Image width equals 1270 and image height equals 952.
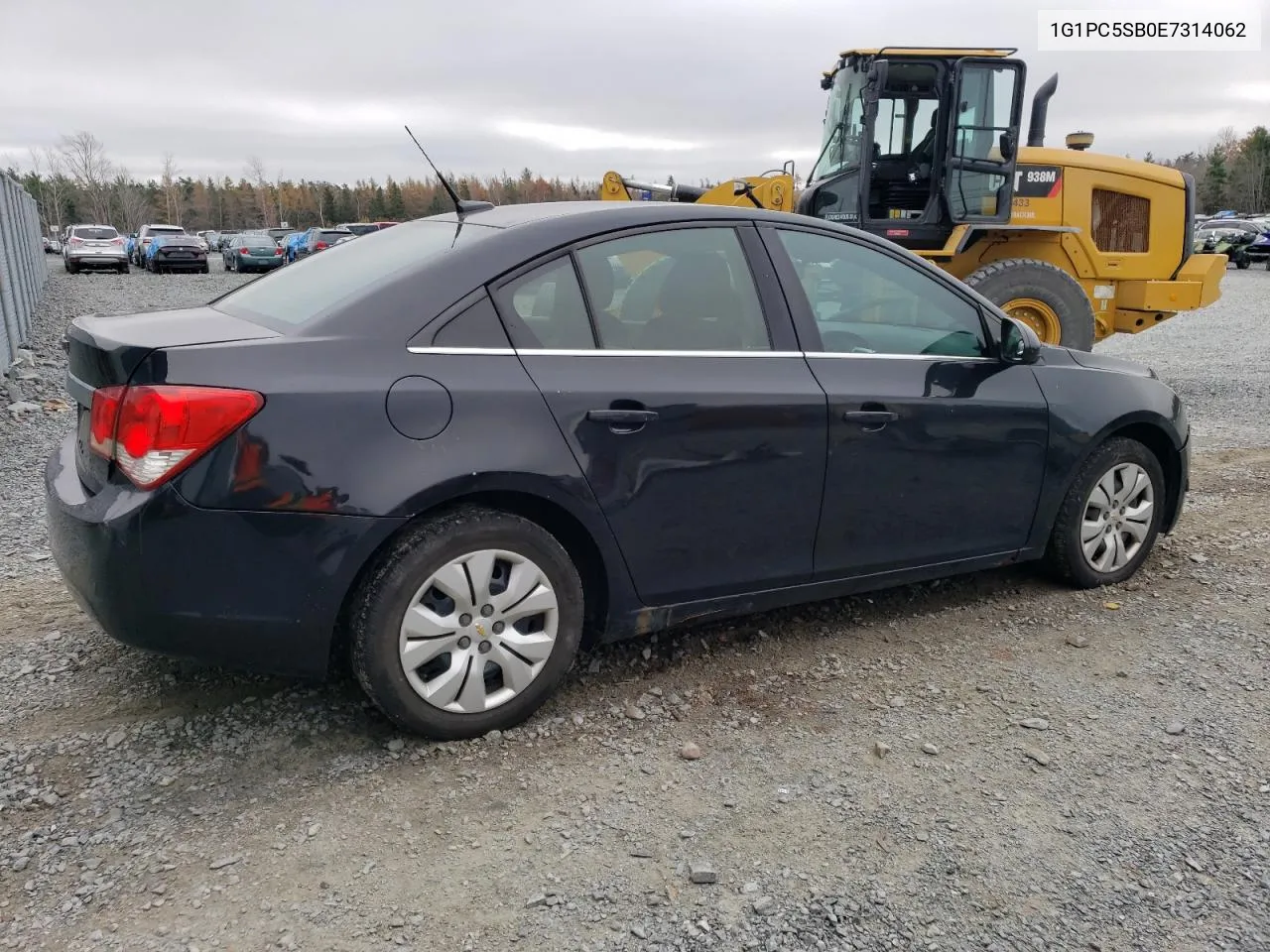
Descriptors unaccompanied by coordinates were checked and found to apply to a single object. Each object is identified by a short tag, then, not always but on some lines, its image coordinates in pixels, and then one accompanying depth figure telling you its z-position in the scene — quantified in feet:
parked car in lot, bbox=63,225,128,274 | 105.91
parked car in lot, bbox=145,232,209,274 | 108.78
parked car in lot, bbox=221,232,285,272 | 115.55
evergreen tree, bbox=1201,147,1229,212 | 252.42
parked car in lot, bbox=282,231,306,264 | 116.47
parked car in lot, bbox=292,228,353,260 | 107.45
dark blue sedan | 8.87
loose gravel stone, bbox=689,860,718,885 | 8.17
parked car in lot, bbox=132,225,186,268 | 115.55
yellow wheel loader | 29.76
